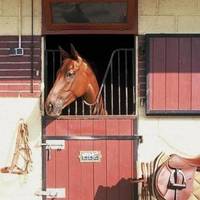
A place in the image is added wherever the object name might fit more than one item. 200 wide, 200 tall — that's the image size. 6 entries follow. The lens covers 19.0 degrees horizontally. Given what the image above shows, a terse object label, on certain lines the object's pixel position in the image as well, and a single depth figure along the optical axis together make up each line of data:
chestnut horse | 4.80
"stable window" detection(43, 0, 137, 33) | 4.96
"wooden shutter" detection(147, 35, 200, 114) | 4.96
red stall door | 4.99
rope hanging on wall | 4.97
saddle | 4.43
